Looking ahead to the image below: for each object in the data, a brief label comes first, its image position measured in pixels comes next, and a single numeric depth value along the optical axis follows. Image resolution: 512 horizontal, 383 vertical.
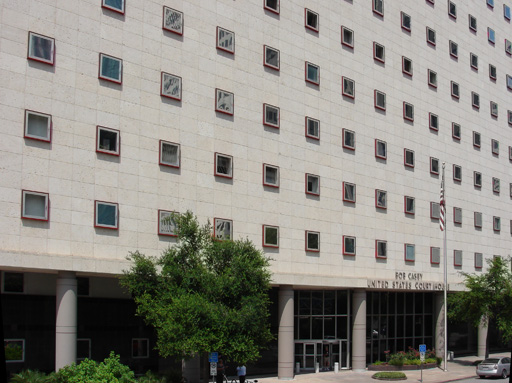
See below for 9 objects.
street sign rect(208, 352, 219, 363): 32.53
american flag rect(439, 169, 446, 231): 52.00
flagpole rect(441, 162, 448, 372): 54.44
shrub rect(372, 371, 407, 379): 47.56
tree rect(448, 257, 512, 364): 56.24
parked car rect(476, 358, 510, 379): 49.28
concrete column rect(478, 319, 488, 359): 67.12
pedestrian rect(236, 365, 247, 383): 40.34
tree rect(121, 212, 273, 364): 32.06
